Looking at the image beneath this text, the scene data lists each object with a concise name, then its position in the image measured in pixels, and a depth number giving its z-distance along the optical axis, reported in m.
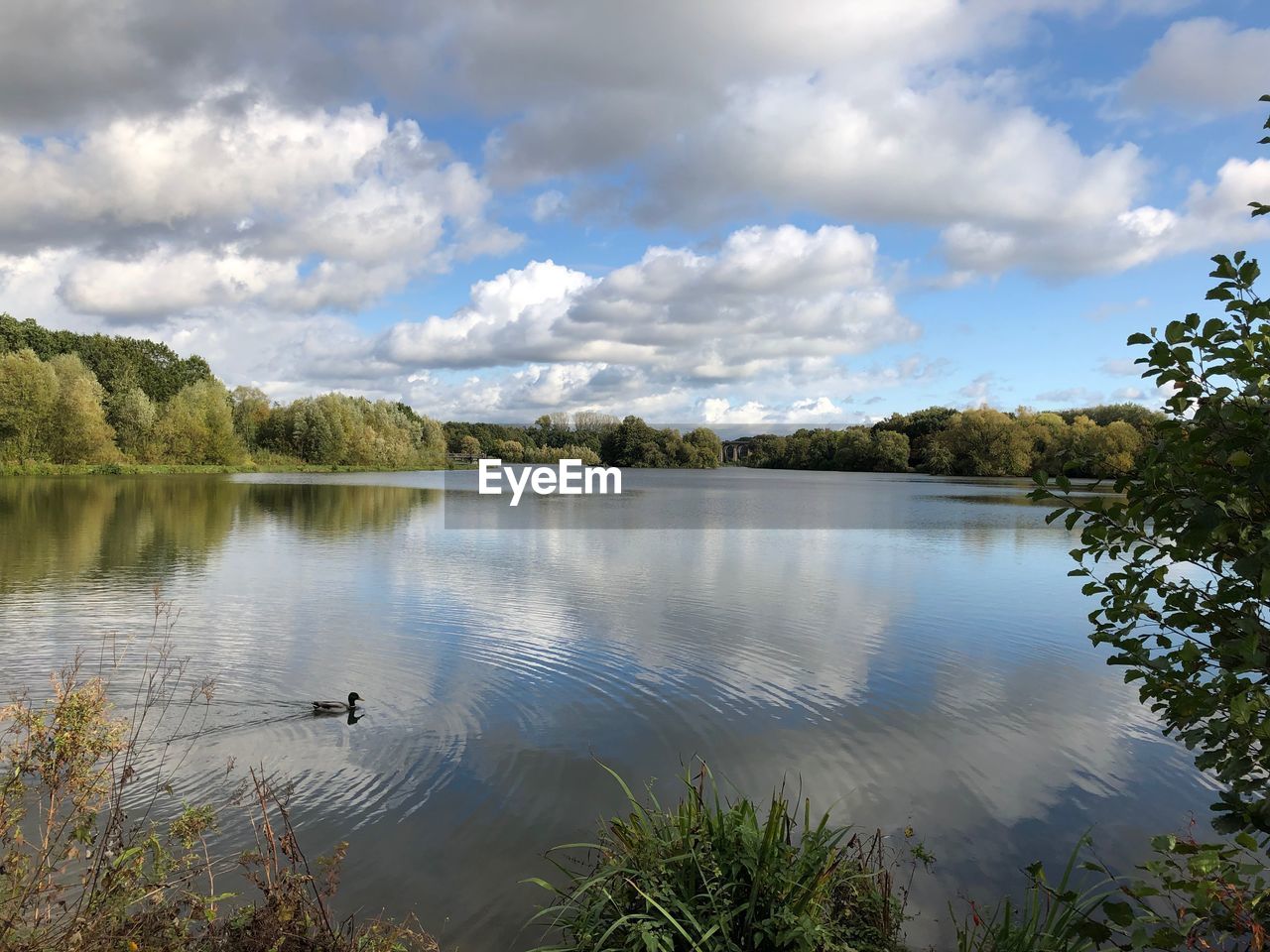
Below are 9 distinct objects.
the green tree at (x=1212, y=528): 3.02
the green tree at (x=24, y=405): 58.56
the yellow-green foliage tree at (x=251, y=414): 90.62
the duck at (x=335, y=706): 9.06
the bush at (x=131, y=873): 3.77
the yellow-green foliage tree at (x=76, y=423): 61.09
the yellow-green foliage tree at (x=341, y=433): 95.81
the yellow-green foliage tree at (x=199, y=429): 73.50
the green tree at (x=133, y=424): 69.88
